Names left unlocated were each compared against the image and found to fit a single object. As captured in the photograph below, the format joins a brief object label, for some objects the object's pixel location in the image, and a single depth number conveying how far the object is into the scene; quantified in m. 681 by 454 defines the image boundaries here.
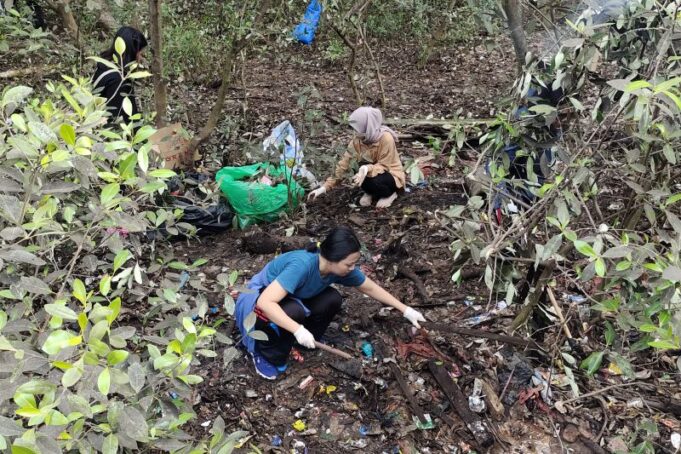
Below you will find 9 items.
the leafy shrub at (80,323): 1.19
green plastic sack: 4.23
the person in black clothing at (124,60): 3.76
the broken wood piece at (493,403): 2.67
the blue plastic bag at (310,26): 6.45
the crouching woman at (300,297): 2.71
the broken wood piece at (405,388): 2.70
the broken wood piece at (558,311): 2.66
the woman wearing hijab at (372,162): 4.33
